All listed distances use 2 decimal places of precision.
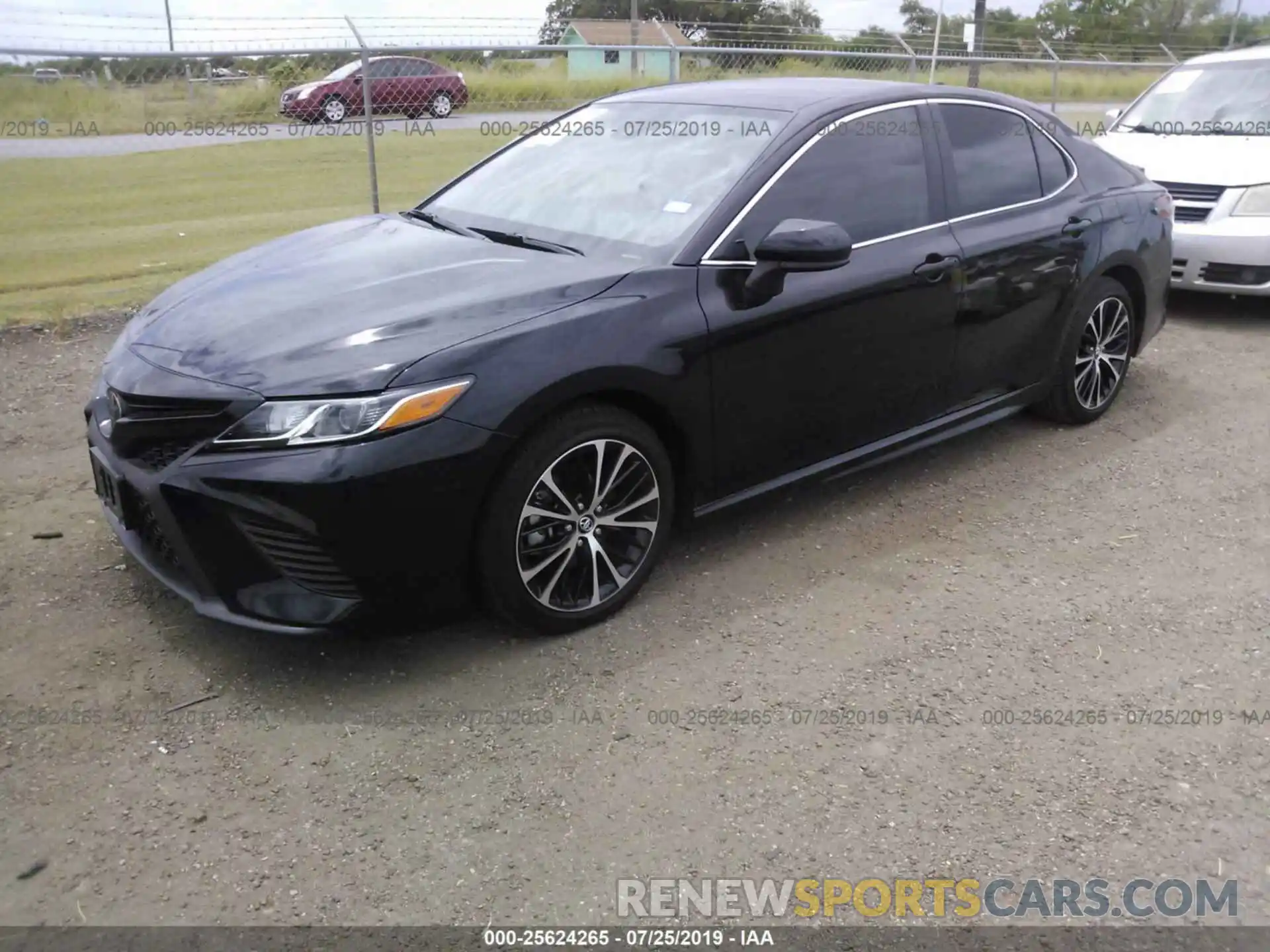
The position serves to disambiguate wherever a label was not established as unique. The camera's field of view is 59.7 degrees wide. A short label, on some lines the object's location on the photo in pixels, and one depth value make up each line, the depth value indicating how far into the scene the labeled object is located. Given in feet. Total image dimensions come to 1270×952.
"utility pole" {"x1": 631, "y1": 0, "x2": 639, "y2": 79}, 67.26
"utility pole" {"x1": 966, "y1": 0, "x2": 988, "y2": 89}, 50.72
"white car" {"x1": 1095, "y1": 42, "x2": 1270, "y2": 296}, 24.21
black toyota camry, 10.20
